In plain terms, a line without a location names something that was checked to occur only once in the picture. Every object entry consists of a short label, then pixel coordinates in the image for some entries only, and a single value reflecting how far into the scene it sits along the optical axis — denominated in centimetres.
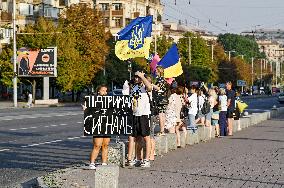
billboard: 7838
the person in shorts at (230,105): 2986
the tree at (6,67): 8019
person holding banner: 1556
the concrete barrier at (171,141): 2075
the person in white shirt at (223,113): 2903
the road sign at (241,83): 15240
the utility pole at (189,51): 12102
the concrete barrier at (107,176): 1183
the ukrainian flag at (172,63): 2664
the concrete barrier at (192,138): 2384
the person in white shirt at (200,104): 2814
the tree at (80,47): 8200
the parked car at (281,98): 9565
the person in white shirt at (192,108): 2572
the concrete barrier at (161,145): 1942
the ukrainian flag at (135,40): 2000
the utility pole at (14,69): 6986
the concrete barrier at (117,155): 1664
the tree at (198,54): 12762
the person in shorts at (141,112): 1645
